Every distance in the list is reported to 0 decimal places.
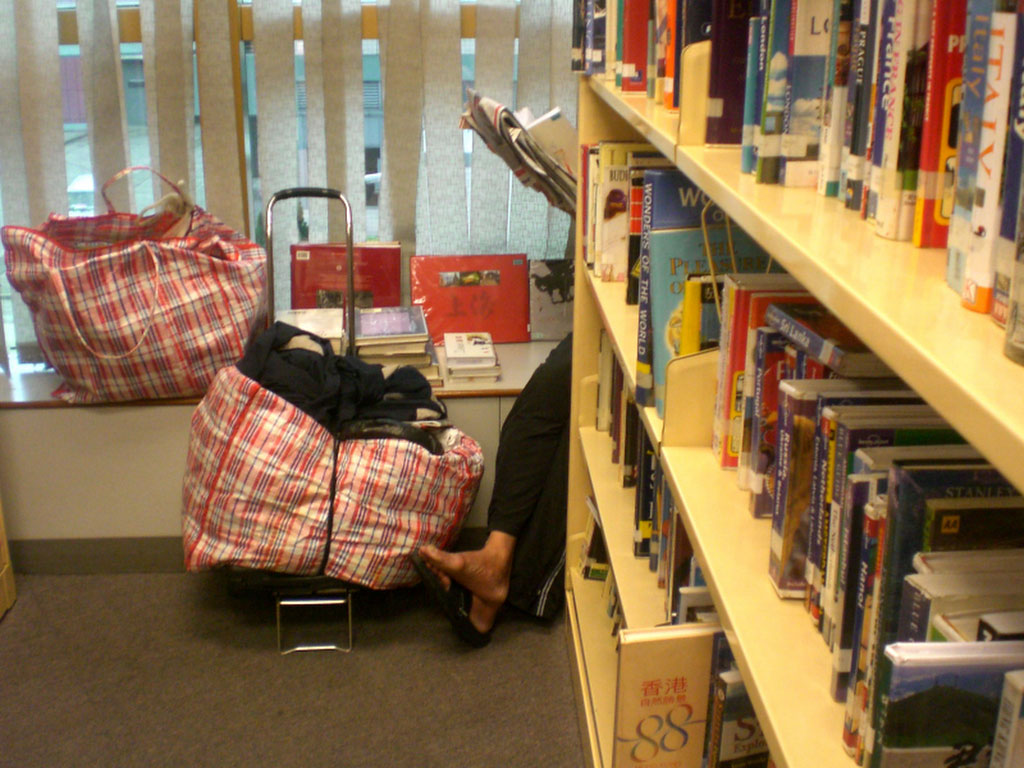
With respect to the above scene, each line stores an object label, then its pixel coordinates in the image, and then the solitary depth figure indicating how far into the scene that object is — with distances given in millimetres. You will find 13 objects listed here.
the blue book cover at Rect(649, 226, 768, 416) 1295
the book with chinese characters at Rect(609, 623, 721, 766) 1066
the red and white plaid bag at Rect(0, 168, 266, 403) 2275
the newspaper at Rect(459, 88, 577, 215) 2059
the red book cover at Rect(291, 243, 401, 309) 2746
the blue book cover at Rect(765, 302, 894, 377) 850
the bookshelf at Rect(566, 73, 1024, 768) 481
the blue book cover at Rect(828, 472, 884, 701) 729
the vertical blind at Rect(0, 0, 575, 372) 2689
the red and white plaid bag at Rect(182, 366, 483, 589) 2094
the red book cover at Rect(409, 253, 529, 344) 2785
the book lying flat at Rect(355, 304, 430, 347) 2512
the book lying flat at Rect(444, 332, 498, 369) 2518
